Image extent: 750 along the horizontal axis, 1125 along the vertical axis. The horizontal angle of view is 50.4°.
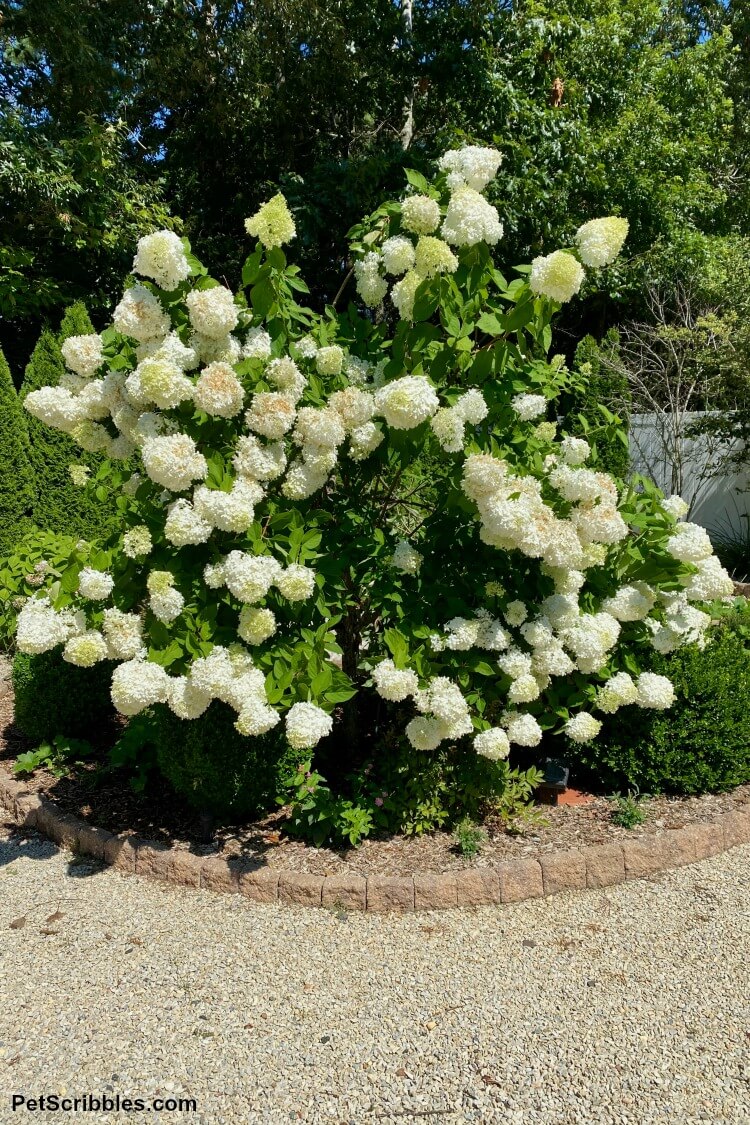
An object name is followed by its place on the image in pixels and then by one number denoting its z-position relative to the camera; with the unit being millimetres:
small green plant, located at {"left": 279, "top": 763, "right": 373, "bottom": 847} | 3324
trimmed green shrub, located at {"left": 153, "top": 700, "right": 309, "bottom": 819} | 3266
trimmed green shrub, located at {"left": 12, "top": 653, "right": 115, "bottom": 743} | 4168
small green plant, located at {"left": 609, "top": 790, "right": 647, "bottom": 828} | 3492
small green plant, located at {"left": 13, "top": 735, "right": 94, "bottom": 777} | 4086
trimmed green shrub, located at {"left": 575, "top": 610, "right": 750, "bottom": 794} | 3713
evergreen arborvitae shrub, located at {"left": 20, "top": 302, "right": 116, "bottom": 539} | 7324
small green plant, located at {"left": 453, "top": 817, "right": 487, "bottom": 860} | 3285
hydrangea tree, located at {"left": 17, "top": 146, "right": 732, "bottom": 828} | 2756
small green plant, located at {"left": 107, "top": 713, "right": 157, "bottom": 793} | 3643
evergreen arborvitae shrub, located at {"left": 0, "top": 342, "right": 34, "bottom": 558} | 7062
